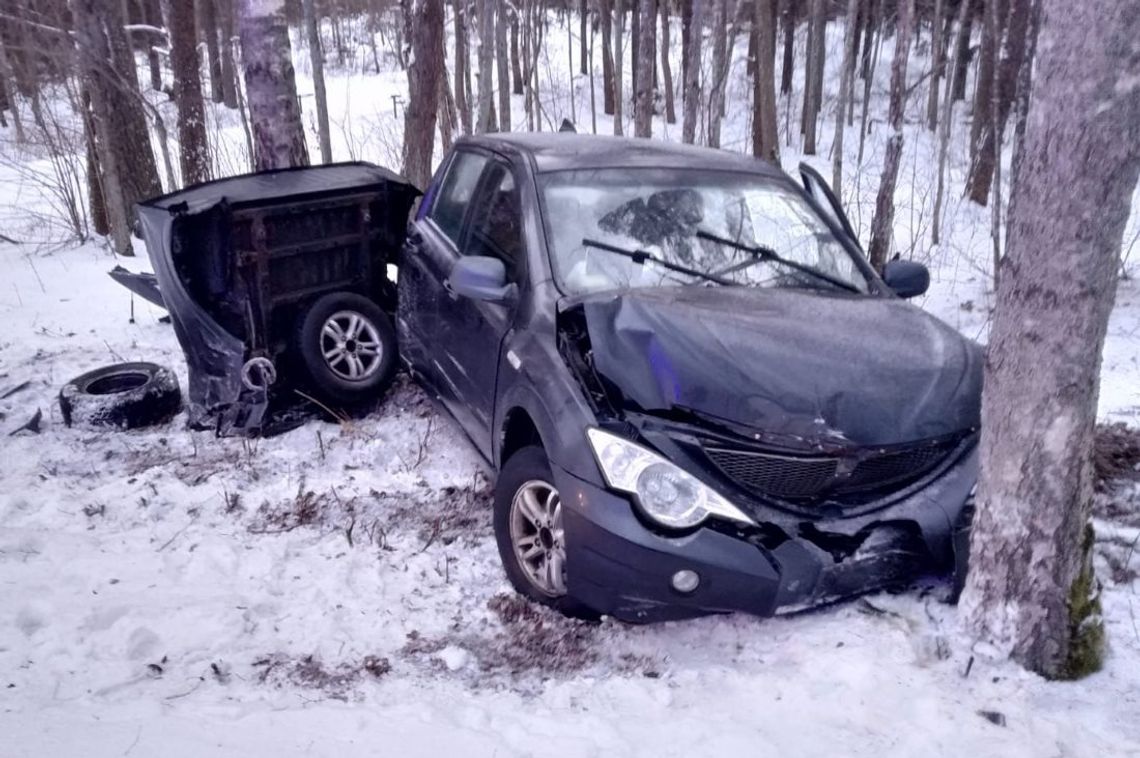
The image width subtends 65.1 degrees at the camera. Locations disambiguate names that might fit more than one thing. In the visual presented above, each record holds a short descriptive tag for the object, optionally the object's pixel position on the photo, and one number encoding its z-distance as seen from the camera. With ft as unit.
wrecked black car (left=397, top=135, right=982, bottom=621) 10.17
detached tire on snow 18.10
